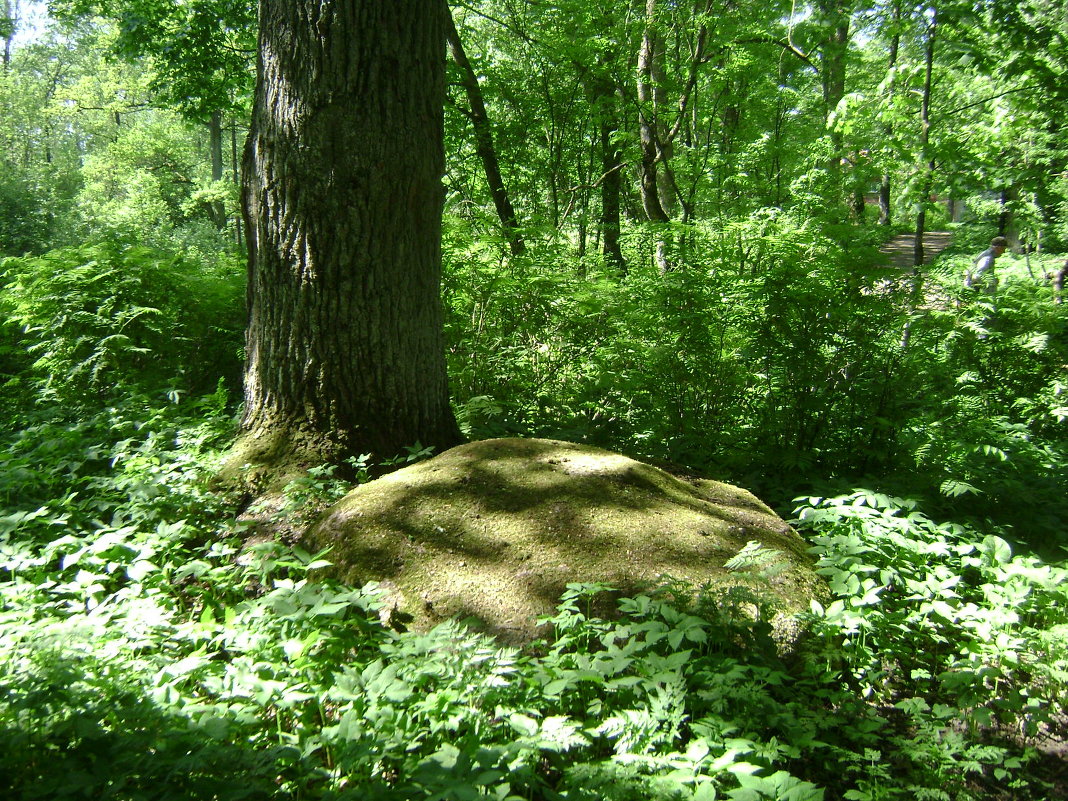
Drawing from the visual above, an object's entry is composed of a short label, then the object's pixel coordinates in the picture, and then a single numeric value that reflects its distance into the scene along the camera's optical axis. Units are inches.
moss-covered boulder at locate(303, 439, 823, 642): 117.7
